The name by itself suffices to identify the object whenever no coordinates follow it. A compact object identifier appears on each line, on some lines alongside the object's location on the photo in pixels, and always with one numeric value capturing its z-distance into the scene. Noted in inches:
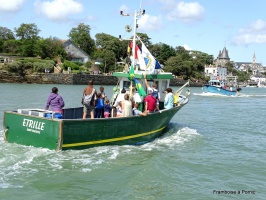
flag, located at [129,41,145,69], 607.7
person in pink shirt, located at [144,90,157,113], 546.3
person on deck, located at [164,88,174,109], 613.6
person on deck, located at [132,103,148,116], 532.3
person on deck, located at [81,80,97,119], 480.1
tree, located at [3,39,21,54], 3408.0
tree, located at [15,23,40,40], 3885.8
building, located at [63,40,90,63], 4024.1
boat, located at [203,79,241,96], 2221.9
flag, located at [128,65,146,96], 563.8
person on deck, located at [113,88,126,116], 539.3
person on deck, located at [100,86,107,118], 531.1
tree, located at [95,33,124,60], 3993.6
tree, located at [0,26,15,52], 3988.7
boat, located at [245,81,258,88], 7074.3
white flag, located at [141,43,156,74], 609.6
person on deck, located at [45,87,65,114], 463.2
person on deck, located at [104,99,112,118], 537.2
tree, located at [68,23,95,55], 4599.7
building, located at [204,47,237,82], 6204.7
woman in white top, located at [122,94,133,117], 500.1
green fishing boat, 420.2
